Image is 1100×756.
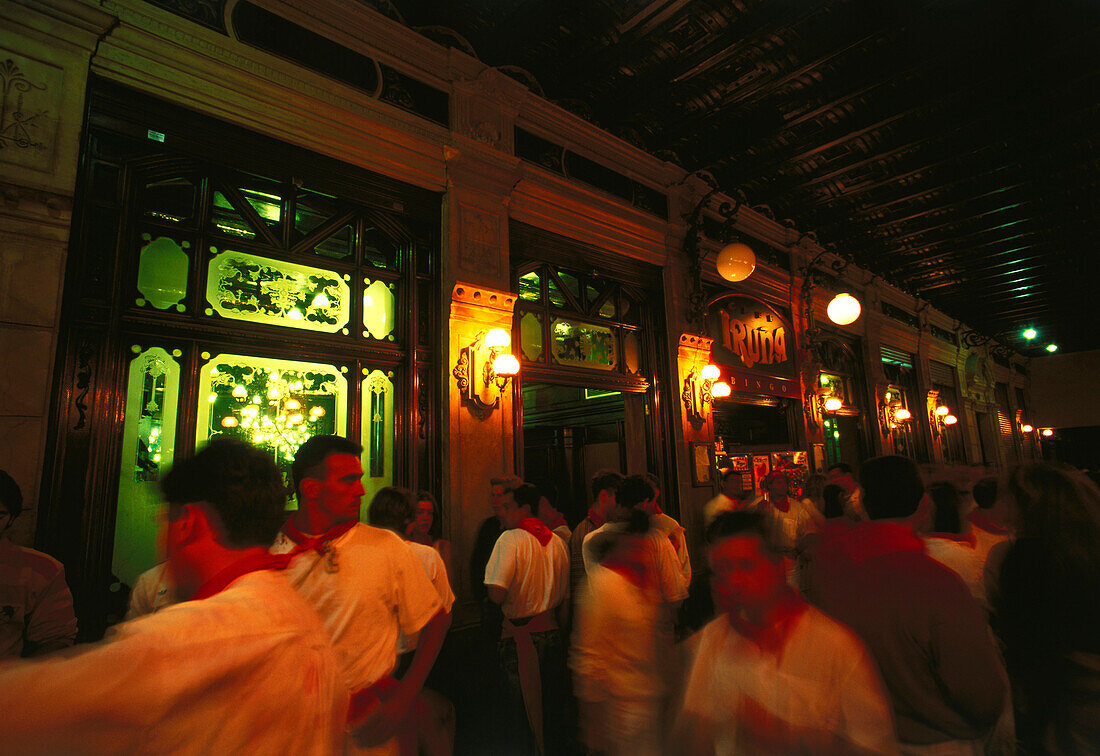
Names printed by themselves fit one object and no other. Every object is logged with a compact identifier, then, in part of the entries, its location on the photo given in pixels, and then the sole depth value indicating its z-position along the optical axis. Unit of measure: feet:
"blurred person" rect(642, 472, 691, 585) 15.44
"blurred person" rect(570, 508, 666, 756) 6.91
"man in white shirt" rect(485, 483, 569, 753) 10.98
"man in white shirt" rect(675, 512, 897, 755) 4.43
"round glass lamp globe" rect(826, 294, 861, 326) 20.97
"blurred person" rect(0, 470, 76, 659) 7.35
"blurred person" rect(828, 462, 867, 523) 15.48
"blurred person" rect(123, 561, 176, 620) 7.78
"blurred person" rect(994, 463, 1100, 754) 6.08
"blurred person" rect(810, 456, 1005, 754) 5.01
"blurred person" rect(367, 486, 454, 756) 8.92
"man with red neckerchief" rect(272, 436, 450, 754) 6.09
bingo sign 25.81
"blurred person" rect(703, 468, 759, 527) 18.83
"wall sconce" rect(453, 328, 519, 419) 15.84
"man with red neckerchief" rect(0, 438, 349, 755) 2.74
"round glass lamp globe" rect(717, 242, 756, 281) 20.92
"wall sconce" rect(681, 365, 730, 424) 22.68
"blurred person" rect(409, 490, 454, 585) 12.95
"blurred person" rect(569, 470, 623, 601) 13.94
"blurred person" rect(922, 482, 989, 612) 8.98
